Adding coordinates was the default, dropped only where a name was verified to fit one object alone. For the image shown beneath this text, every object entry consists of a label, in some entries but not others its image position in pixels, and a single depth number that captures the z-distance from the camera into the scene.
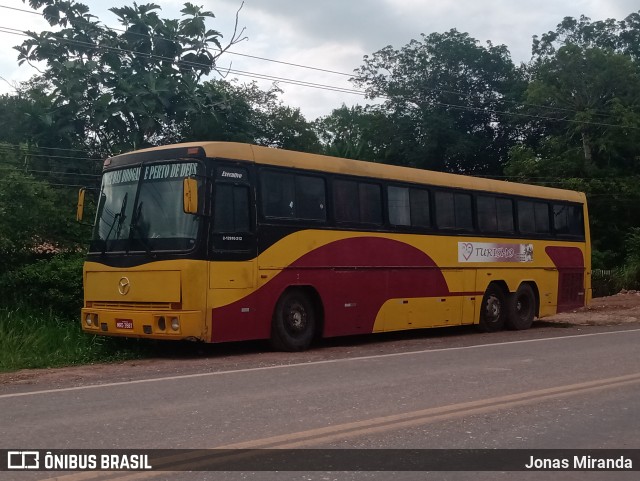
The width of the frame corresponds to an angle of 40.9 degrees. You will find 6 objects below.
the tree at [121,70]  27.16
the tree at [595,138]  44.47
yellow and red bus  13.10
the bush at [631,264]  38.94
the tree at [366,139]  56.19
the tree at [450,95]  55.53
